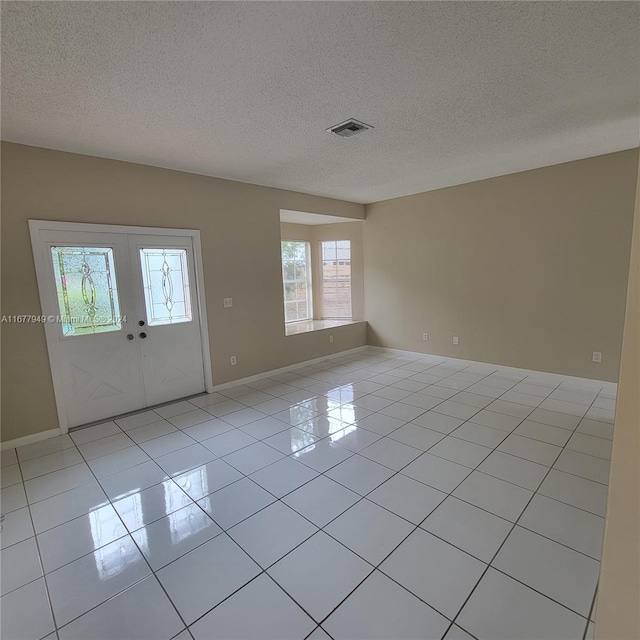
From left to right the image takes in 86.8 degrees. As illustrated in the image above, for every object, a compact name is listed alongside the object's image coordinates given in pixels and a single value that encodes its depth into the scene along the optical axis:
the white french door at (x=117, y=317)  3.21
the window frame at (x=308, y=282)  6.82
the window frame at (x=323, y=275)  6.57
